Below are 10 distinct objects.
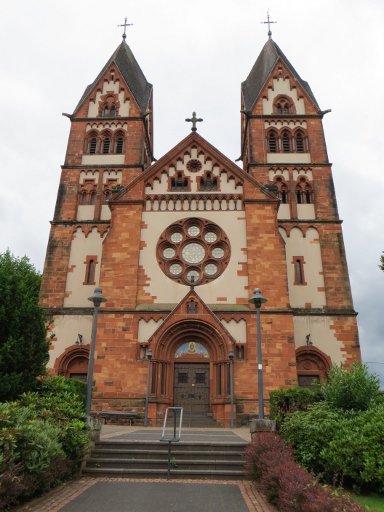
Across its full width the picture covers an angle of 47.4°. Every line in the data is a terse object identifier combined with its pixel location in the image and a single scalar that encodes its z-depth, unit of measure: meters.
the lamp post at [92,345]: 12.60
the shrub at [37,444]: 6.95
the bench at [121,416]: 20.31
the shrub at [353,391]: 12.25
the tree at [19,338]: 13.57
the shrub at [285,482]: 5.43
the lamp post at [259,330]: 13.11
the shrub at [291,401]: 13.28
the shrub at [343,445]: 8.36
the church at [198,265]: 21.69
